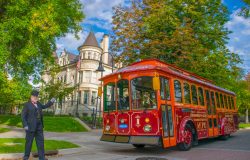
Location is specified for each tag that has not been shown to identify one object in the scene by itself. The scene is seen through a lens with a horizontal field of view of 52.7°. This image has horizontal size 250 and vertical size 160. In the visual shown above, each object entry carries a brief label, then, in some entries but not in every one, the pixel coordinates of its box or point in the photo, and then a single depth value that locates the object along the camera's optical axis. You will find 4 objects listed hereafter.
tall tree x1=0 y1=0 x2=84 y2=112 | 15.10
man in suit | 7.22
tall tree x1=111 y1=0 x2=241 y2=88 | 19.38
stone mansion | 45.25
